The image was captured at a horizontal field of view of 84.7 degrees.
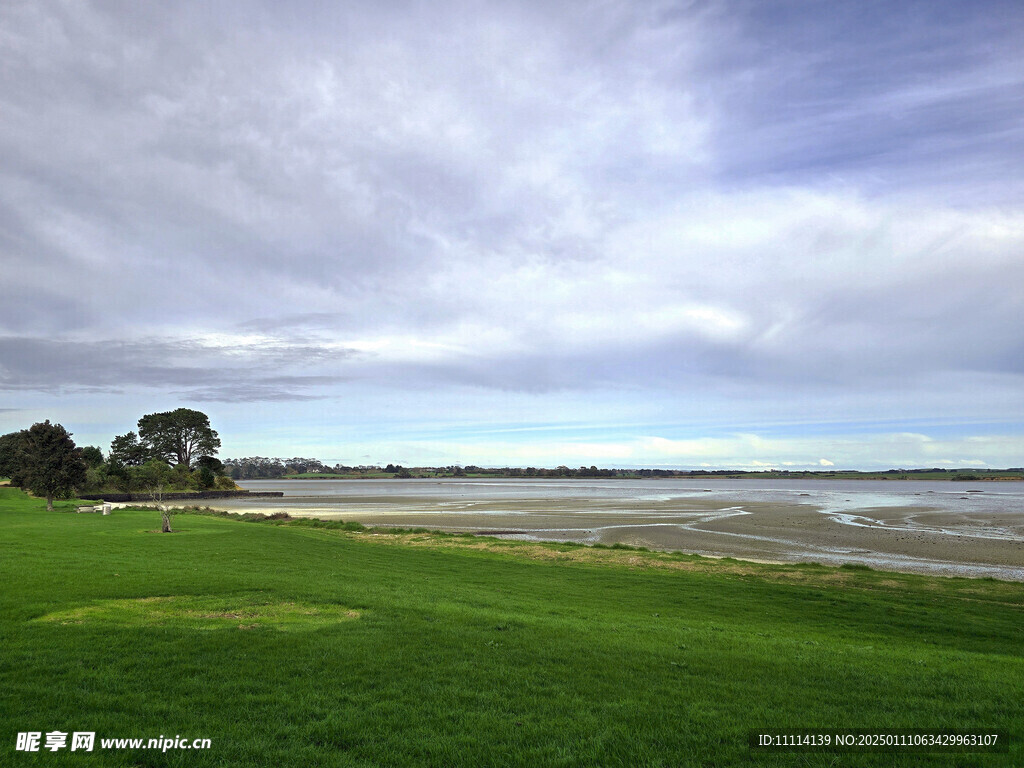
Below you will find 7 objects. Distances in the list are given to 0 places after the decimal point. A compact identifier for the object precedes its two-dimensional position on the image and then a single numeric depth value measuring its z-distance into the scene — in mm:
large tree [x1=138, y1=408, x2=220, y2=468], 115625
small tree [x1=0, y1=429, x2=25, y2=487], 61119
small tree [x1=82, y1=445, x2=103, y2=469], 92175
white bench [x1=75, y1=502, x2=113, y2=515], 42125
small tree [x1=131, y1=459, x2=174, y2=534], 89625
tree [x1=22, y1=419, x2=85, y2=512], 48312
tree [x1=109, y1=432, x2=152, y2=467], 108500
